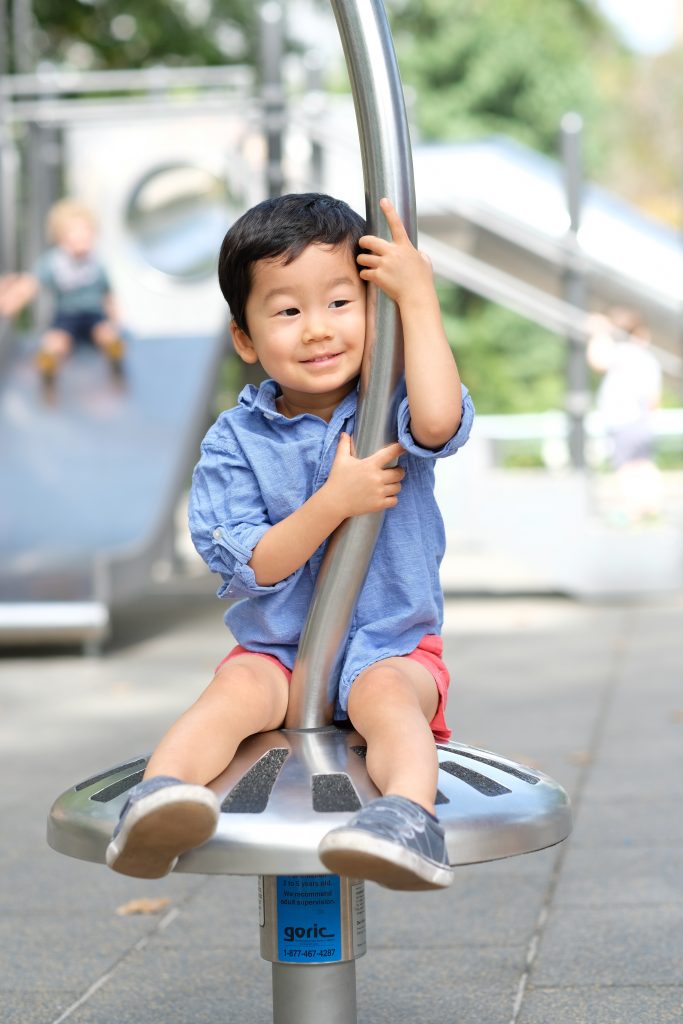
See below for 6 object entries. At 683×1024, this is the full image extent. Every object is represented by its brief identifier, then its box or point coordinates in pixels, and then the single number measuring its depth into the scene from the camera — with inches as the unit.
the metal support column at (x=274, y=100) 435.5
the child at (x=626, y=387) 422.3
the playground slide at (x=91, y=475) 310.3
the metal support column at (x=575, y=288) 408.8
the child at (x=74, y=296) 447.5
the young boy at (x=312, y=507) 83.0
